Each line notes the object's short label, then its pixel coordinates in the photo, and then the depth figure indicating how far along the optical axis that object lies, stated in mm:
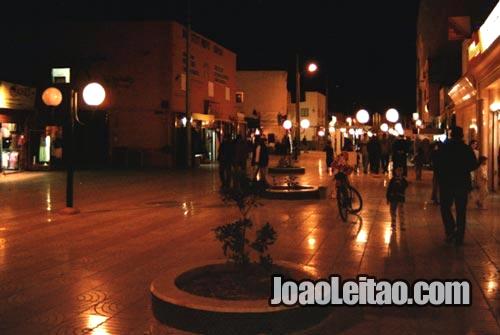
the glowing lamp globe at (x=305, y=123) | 42344
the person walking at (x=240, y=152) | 19578
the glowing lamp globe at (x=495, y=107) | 18116
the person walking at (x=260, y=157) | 21672
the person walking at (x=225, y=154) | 19609
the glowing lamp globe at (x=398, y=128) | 38112
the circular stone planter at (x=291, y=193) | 16672
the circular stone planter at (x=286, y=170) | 27138
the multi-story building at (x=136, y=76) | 32344
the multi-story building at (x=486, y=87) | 16498
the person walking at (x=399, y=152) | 21361
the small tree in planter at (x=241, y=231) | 6480
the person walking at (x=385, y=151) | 28662
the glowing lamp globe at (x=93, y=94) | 14406
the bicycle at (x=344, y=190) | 13008
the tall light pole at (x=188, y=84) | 30344
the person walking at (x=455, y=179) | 9922
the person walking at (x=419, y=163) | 24314
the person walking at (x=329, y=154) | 25825
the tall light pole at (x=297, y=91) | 35656
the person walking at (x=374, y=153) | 27125
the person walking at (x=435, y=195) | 15523
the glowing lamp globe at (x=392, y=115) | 27688
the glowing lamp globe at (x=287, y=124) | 40859
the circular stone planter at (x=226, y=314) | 5512
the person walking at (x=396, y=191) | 12133
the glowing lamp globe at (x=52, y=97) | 15016
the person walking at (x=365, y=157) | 28541
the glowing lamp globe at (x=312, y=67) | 33094
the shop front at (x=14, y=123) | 26438
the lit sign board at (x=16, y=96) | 26016
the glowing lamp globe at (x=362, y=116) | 23906
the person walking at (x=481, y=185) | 14234
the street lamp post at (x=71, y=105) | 14023
